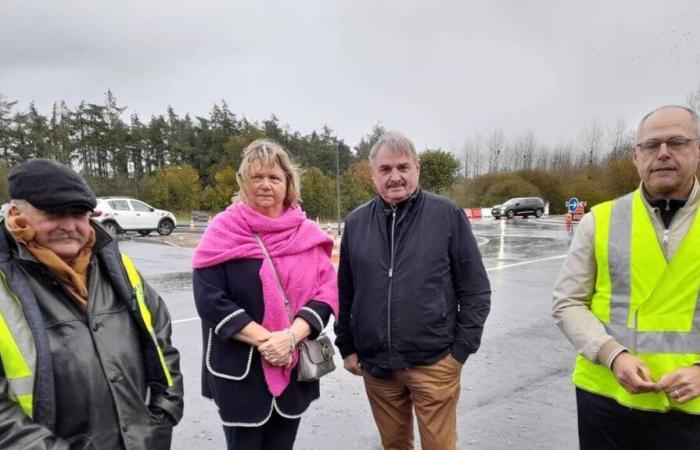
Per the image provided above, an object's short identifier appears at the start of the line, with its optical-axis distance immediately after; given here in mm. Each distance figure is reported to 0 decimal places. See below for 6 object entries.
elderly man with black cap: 1515
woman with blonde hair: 2201
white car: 19203
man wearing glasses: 1843
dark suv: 36438
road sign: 21728
